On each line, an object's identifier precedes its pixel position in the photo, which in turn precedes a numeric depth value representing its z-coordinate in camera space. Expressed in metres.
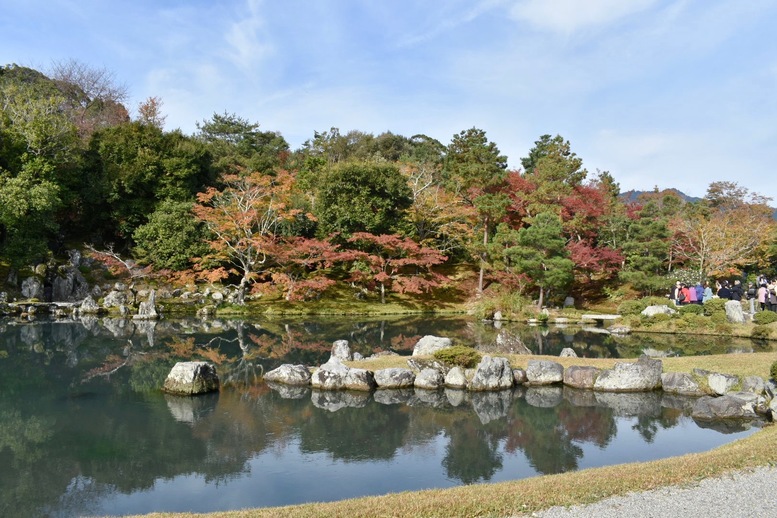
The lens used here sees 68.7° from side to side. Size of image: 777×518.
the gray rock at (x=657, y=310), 22.28
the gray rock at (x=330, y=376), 12.30
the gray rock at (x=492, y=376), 12.27
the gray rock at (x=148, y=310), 23.14
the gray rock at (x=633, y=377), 12.22
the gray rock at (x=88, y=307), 23.80
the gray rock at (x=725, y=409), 10.16
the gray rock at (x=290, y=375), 12.72
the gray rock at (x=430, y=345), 14.20
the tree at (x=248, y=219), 26.00
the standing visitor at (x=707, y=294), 22.73
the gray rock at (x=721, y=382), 11.53
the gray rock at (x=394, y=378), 12.44
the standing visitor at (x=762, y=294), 20.70
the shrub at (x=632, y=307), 23.23
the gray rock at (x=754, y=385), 10.77
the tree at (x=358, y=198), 27.98
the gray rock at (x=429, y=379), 12.45
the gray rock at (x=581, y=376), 12.64
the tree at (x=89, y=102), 37.19
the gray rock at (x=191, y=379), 11.62
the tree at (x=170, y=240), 26.92
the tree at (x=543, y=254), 25.08
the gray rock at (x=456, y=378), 12.49
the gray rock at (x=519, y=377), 12.85
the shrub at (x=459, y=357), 13.00
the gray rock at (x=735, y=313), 20.27
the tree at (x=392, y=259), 27.47
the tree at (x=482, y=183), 28.73
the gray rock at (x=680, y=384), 11.90
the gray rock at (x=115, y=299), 24.44
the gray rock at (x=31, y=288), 24.27
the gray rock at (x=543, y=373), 12.89
